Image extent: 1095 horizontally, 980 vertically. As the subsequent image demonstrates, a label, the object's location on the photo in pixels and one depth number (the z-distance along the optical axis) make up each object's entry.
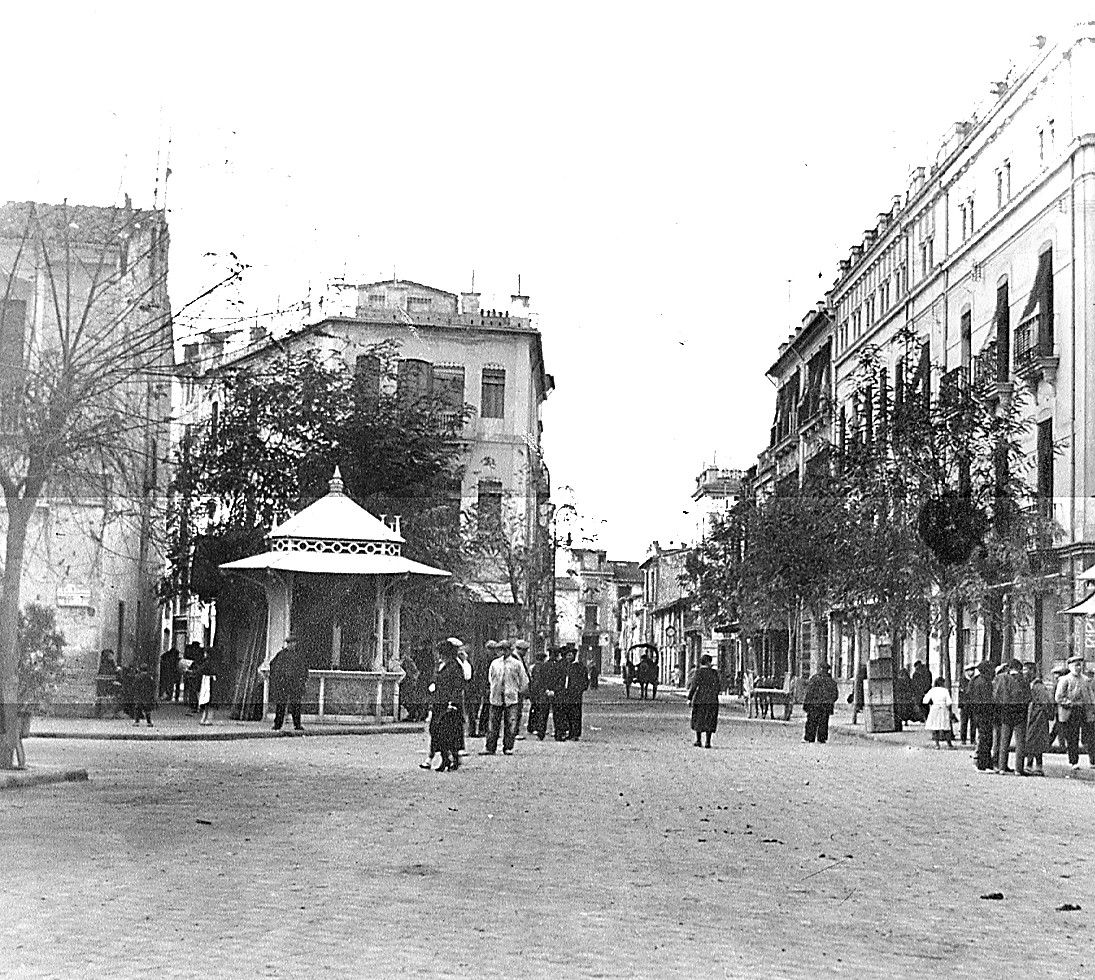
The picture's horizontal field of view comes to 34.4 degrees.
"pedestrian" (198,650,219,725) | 30.38
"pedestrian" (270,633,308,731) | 29.66
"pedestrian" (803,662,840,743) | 32.66
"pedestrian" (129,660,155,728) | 30.36
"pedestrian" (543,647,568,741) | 30.36
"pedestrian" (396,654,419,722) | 34.50
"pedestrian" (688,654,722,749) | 29.92
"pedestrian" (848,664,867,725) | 45.56
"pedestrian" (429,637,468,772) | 20.75
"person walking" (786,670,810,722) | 50.58
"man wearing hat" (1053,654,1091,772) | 25.12
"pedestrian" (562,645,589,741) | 30.47
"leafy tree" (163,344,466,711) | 42.16
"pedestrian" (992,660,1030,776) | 24.25
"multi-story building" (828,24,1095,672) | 36.41
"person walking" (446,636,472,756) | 21.67
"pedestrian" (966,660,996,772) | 24.50
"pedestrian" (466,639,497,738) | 28.42
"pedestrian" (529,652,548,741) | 30.53
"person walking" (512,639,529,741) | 26.76
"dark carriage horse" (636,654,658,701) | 72.75
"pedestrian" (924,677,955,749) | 30.44
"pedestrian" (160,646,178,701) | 45.38
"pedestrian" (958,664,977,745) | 30.69
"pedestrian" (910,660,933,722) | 38.37
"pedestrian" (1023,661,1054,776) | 24.31
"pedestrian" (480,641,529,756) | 25.36
